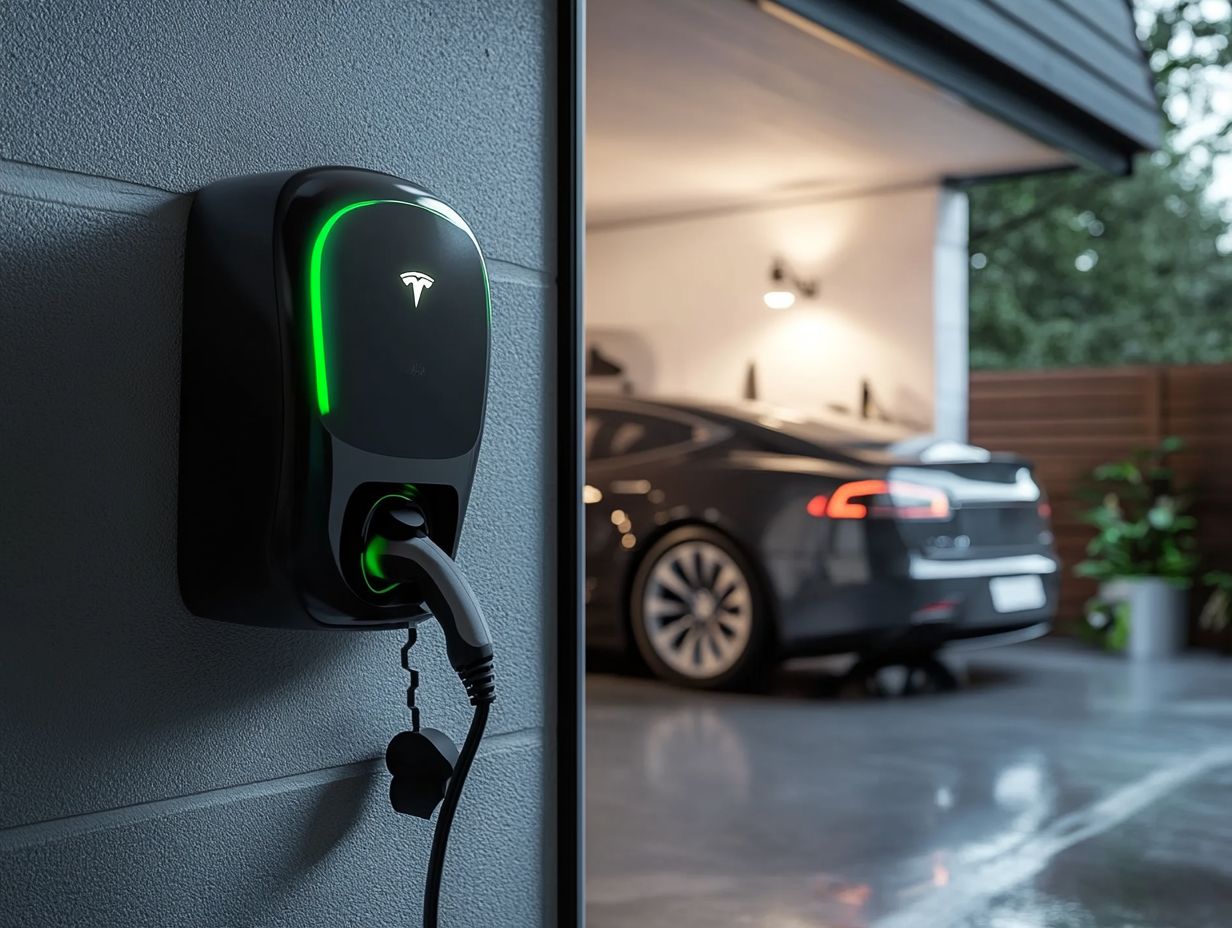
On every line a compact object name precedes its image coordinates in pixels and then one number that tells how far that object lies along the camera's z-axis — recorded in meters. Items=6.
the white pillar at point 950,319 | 7.37
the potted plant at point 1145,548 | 7.45
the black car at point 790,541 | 5.50
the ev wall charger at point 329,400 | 1.42
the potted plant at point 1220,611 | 7.55
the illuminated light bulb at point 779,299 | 7.85
